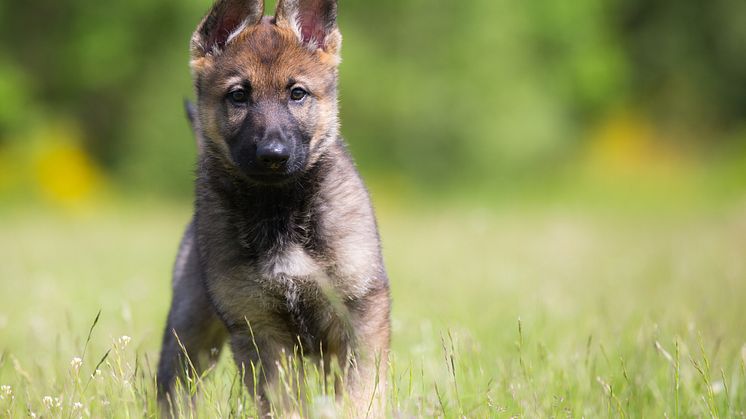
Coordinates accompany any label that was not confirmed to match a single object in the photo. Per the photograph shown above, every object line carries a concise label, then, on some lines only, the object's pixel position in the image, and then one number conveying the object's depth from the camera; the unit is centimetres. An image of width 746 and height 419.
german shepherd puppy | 636
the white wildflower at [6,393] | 585
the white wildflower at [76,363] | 568
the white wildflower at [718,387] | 652
